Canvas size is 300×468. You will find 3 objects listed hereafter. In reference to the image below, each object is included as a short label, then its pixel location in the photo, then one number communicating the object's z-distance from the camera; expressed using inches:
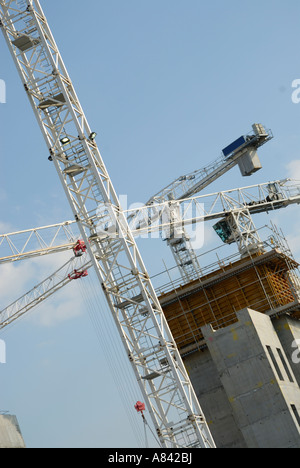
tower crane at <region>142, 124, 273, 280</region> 3380.9
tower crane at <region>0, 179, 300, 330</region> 3043.8
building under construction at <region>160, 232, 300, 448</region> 1904.5
